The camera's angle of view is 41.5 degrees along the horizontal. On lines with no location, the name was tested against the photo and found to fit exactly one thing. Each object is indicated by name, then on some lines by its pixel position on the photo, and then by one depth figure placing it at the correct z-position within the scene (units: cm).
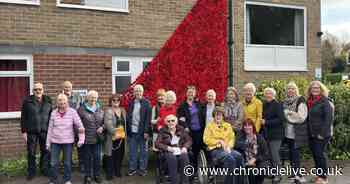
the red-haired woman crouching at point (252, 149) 744
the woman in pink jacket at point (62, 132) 752
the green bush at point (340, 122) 1036
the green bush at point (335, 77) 3591
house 1052
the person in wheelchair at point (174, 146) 734
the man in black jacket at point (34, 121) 802
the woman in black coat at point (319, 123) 775
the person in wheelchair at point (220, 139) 733
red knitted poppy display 896
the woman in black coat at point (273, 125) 788
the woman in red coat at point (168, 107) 800
